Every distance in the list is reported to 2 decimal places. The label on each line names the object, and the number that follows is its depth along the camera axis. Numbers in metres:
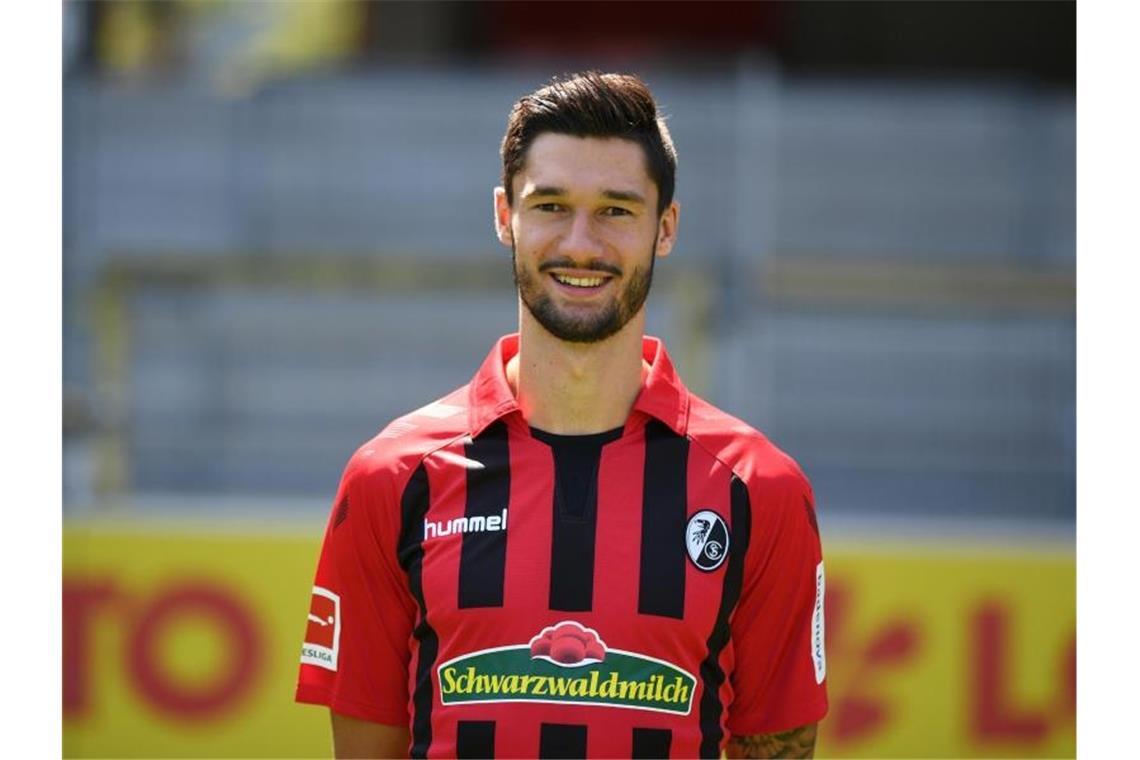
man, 4.99
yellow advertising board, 11.58
